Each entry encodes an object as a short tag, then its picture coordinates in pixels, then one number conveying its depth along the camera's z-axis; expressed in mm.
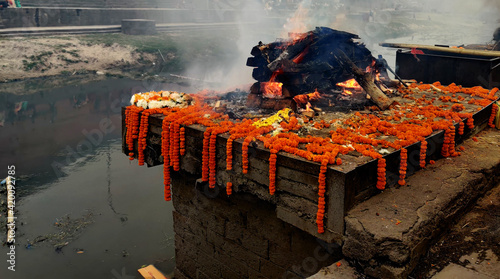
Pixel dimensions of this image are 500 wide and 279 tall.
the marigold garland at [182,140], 6151
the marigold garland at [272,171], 4820
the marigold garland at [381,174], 4648
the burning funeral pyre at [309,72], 7297
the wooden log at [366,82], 7105
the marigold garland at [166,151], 6340
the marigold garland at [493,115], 7609
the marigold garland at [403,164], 4949
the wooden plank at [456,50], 9272
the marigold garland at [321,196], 4367
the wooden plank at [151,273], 7746
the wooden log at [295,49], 7492
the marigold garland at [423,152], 5271
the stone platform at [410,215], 3971
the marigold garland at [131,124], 7012
